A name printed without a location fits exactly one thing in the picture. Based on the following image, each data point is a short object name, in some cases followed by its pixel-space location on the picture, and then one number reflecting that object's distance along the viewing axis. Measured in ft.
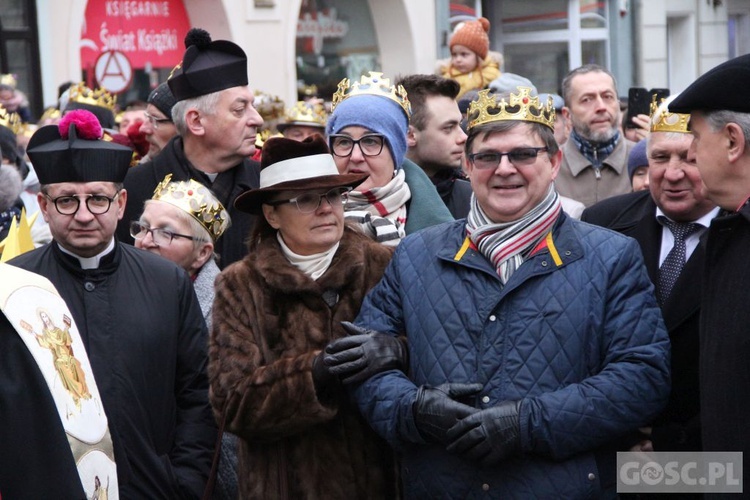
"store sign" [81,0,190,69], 41.96
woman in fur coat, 12.03
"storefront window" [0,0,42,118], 39.96
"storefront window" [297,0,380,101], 51.11
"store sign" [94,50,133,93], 39.96
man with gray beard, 22.22
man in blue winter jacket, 10.53
